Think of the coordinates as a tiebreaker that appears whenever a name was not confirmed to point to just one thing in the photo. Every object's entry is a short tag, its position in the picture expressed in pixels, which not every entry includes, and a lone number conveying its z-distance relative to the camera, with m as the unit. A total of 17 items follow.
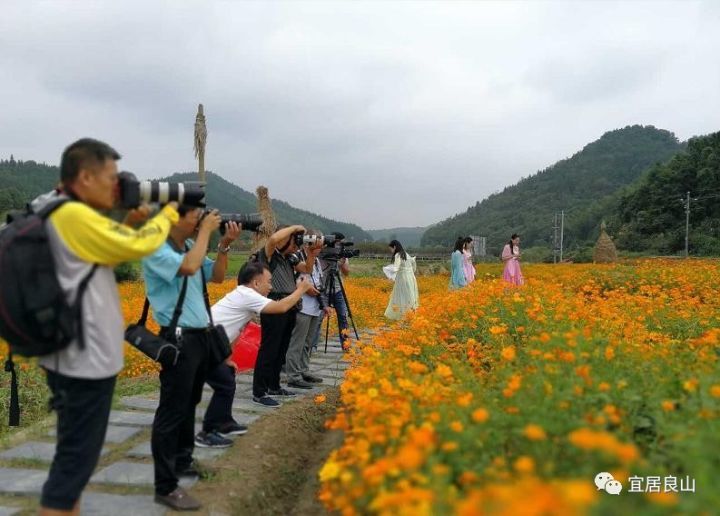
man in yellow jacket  2.18
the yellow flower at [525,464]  1.38
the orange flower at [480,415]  1.82
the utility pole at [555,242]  44.37
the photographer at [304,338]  5.67
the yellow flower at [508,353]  2.89
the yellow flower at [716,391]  2.09
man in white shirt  3.87
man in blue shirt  2.91
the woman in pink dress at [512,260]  11.15
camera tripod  7.08
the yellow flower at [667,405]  2.21
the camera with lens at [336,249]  6.53
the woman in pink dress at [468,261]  10.55
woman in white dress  9.74
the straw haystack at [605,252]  24.53
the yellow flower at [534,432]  1.59
